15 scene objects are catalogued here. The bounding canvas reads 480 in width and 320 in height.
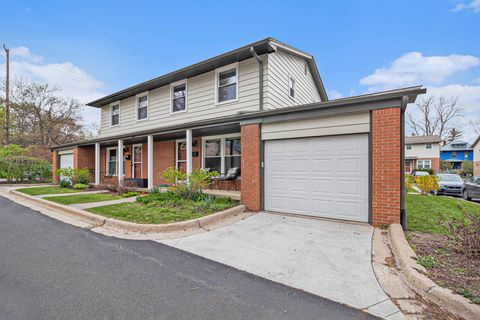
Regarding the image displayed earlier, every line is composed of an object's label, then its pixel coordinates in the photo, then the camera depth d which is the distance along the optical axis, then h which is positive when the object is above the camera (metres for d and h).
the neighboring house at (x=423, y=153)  31.95 +1.08
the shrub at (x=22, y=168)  15.30 -0.53
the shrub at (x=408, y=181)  11.89 -1.14
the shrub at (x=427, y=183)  11.32 -1.15
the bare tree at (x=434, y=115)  36.53 +7.55
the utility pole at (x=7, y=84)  19.75 +6.64
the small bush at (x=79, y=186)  11.84 -1.36
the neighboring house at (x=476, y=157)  30.09 +0.50
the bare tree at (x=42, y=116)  23.34 +4.97
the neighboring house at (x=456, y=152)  44.06 +1.67
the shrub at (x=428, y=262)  3.05 -1.41
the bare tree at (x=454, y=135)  42.77 +4.95
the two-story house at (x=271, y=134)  5.24 +0.90
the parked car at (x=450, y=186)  13.43 -1.53
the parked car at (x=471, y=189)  11.23 -1.45
